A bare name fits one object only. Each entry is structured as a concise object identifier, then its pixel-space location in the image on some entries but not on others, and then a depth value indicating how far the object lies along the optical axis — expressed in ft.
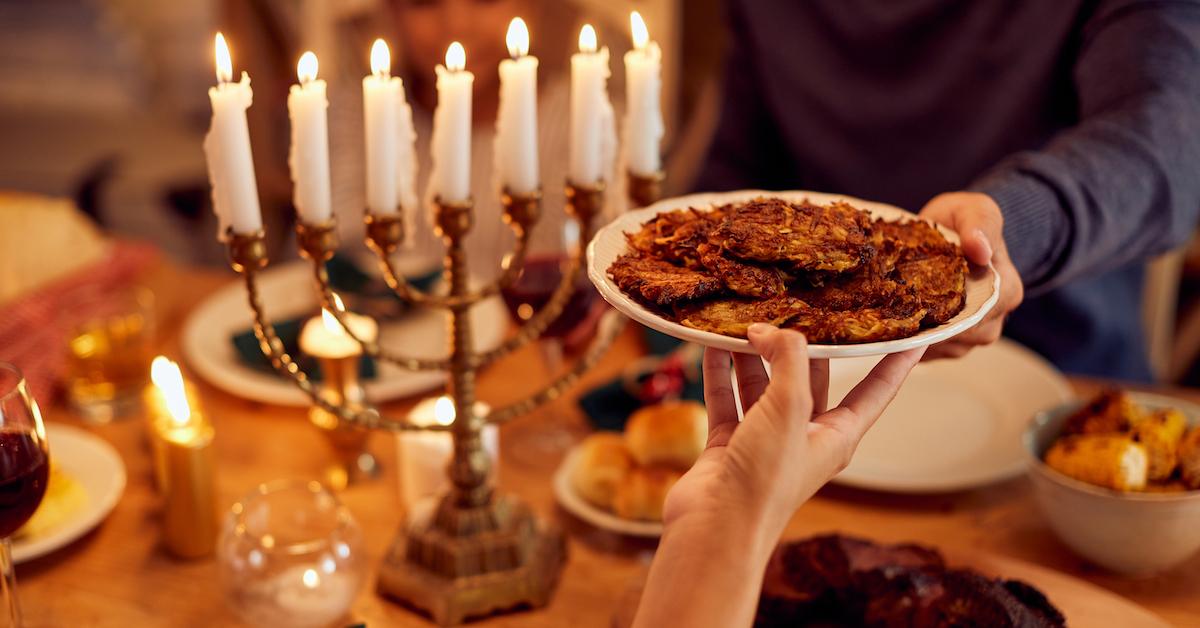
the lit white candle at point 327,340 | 4.72
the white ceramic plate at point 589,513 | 4.12
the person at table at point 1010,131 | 4.19
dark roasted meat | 3.07
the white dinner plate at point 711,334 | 2.55
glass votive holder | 3.62
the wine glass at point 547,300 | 4.56
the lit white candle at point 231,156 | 3.10
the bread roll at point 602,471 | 4.29
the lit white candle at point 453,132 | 3.33
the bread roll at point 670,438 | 4.33
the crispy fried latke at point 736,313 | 2.65
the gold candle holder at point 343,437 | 4.70
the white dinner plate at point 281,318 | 5.37
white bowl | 3.60
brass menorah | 3.66
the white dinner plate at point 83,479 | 4.07
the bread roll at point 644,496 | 4.14
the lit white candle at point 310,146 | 3.19
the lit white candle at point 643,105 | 3.68
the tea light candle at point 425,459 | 4.38
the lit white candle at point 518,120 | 3.42
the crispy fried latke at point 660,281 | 2.72
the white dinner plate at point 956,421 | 4.44
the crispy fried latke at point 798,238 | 2.86
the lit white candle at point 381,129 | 3.30
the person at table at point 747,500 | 2.49
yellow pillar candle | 4.10
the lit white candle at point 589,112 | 3.54
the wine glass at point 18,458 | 3.12
